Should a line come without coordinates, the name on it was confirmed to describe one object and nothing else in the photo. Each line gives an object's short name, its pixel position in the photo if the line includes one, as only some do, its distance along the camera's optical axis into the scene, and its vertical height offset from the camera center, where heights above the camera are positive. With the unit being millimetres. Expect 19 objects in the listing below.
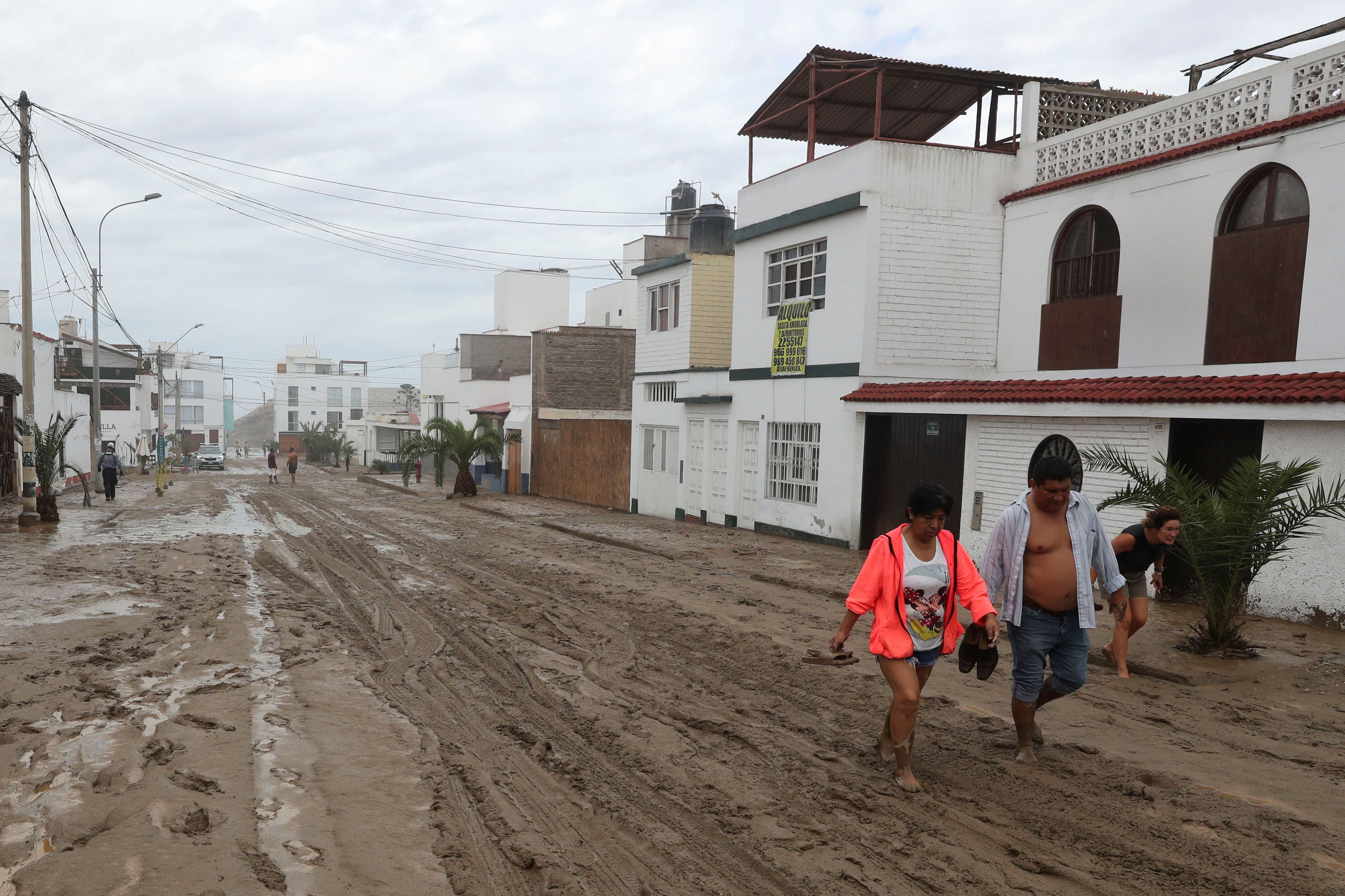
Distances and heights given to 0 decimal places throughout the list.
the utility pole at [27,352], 19938 +328
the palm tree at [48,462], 19969 -1931
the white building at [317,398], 104562 -2224
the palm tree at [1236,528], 8375 -1040
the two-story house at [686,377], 22172 +293
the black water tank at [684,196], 40344 +7925
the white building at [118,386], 47344 -824
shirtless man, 5480 -996
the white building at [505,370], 36094 +660
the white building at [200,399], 101625 -2666
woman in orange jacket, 5219 -1100
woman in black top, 7602 -1227
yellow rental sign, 18484 +988
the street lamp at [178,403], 62906 -2071
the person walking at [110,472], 26859 -2794
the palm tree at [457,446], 30469 -2021
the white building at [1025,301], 11500 +1528
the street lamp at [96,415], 32688 -1525
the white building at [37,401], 26125 -1089
